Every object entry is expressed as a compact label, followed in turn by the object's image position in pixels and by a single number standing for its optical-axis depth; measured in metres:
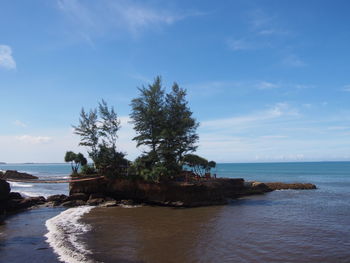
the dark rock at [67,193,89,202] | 30.59
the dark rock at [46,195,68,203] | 30.03
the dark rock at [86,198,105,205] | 29.23
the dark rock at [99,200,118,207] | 28.11
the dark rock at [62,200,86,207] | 28.54
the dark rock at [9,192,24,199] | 30.23
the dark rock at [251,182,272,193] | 40.97
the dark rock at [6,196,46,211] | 26.89
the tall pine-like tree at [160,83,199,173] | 30.11
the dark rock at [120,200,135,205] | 29.36
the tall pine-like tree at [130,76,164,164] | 31.06
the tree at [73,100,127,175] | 32.72
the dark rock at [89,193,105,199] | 31.03
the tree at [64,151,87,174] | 34.44
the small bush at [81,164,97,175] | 33.34
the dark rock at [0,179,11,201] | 26.78
